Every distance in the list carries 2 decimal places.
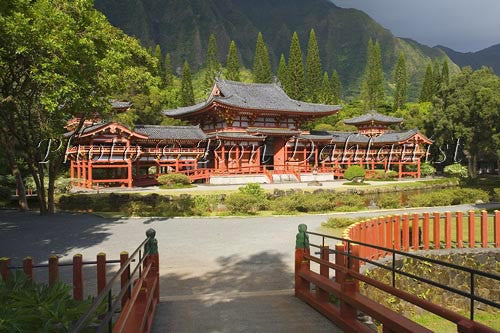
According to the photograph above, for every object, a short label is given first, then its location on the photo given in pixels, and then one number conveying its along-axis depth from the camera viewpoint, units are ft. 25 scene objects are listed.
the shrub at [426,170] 135.44
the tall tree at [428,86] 226.58
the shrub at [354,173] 112.37
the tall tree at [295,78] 201.46
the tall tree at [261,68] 203.41
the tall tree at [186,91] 193.90
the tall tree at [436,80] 227.40
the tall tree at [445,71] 236.28
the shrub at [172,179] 88.28
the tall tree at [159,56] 190.73
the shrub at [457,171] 127.75
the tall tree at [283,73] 203.88
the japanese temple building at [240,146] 91.25
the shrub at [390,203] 65.56
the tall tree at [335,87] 227.05
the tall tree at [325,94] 206.80
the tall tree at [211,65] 222.69
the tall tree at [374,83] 231.30
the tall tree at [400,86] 231.50
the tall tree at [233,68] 205.87
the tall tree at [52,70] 35.53
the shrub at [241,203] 58.59
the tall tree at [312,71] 212.02
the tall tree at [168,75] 207.78
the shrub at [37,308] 10.32
